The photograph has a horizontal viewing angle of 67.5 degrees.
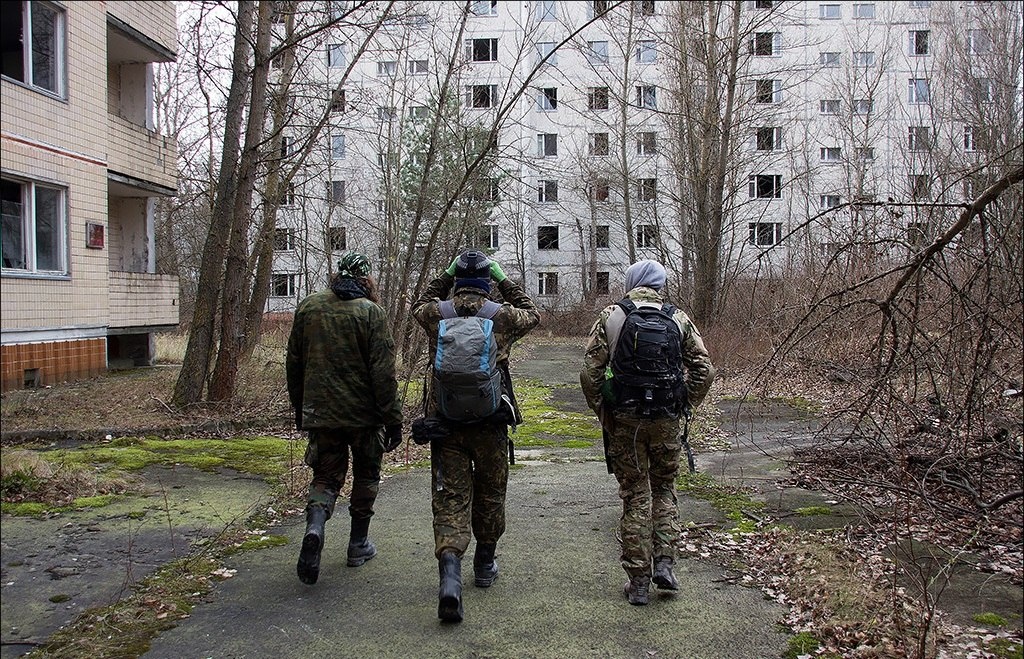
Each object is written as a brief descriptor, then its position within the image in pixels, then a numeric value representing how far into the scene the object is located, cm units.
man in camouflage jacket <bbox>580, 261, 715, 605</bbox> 453
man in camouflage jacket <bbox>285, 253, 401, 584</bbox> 490
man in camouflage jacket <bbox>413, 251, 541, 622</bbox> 461
